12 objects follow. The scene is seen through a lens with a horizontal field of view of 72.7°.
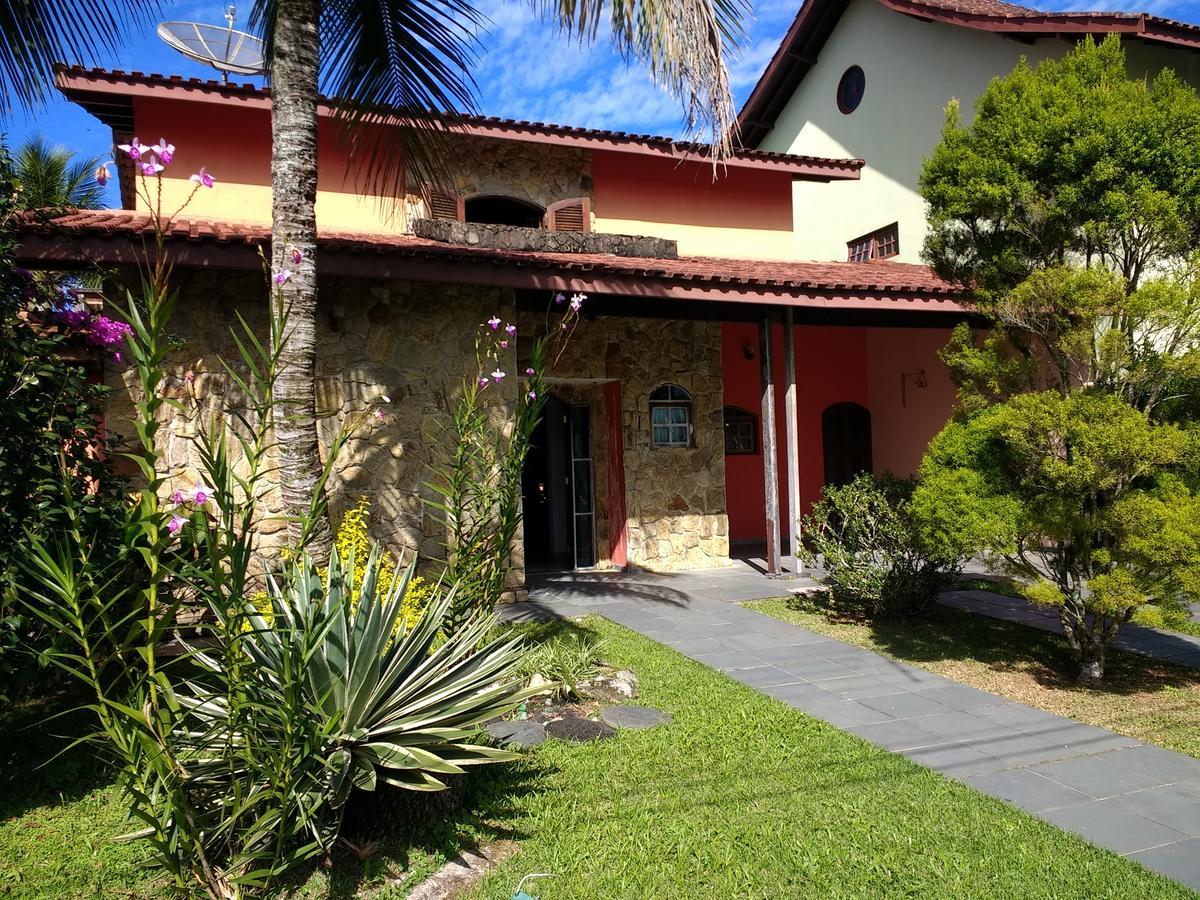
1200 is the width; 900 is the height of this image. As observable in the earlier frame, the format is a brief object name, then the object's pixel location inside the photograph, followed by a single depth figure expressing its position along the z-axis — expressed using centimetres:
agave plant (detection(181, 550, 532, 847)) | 273
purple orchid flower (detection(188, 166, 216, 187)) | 254
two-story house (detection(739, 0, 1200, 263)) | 1064
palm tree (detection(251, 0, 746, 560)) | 484
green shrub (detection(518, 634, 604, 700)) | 530
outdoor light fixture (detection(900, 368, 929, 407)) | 1305
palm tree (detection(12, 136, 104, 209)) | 1827
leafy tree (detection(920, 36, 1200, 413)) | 529
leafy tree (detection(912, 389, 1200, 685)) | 515
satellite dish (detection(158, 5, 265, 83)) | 1012
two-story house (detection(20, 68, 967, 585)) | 767
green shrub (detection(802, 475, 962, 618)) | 756
